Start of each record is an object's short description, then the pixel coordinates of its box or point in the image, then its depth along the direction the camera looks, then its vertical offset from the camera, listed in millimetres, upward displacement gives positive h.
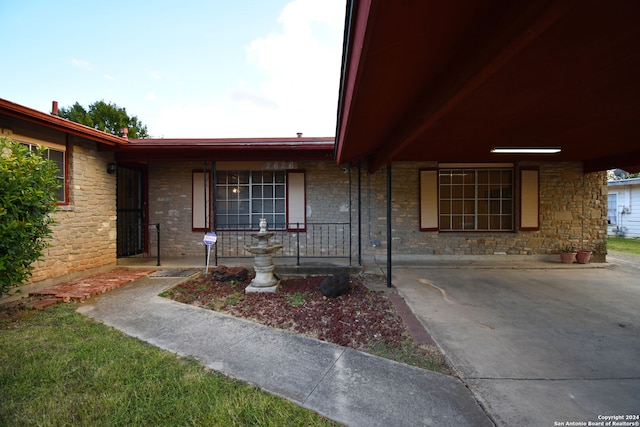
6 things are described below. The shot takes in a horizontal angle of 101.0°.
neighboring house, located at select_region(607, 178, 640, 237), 13070 +194
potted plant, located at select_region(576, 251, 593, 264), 6730 -1148
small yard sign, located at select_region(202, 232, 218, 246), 5457 -543
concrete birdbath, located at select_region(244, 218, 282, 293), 4715 -900
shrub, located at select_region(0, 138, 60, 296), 2799 +65
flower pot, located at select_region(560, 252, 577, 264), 6802 -1168
